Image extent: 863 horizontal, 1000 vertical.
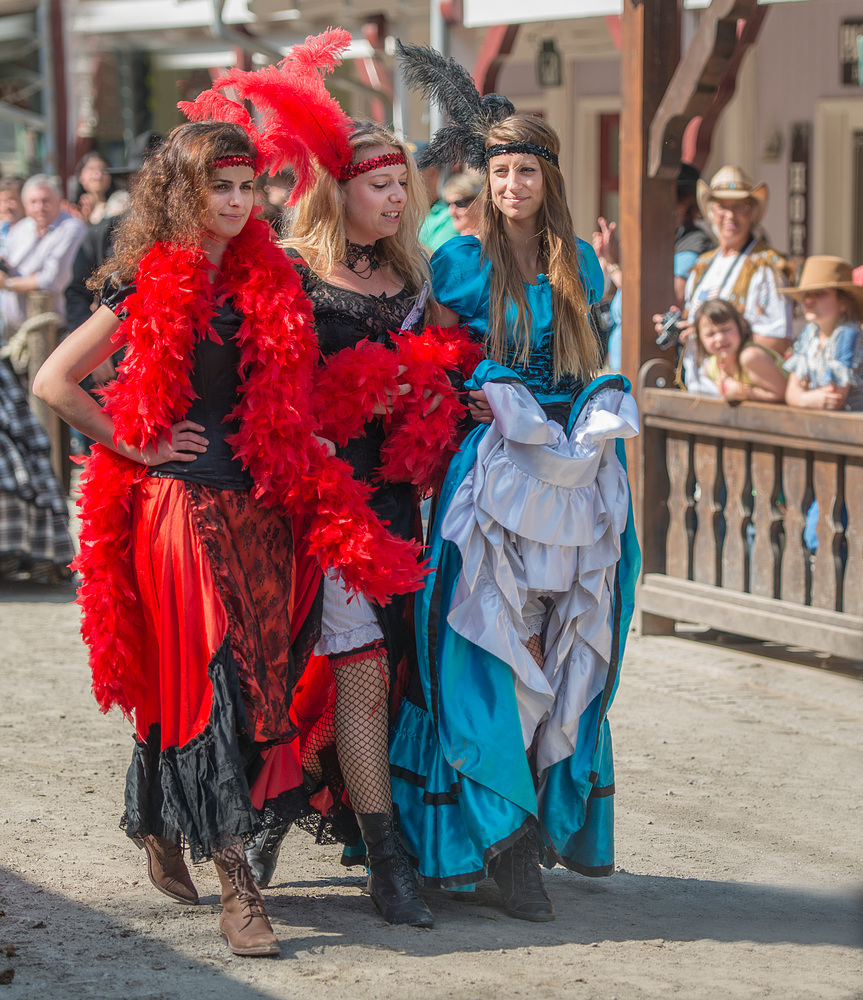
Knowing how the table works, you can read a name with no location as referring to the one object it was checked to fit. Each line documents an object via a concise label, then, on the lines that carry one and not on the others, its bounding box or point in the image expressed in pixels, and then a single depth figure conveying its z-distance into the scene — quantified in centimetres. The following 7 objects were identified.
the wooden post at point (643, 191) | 1144
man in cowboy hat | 1312
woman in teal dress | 635
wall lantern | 2294
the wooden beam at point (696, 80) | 1057
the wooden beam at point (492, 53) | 2009
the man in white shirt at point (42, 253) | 1967
